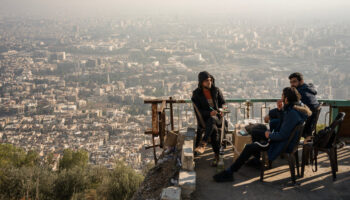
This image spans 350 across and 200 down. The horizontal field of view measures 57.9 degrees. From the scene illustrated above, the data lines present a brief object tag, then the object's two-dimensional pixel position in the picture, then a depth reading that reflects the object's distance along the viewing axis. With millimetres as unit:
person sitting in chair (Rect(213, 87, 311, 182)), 4039
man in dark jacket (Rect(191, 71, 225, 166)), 4961
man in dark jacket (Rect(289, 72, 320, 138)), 4836
